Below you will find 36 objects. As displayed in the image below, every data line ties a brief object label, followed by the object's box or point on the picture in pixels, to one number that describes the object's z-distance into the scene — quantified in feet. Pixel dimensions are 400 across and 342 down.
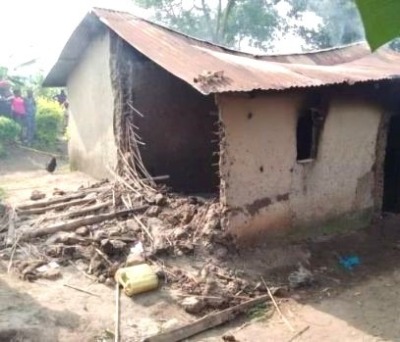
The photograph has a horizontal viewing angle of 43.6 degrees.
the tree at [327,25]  77.13
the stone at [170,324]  17.77
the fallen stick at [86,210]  24.03
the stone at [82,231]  22.53
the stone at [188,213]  23.44
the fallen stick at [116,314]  16.72
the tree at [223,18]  77.61
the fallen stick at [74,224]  22.07
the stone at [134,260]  20.64
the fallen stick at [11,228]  21.70
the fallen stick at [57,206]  24.73
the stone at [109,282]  19.98
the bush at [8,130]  47.50
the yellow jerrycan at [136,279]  19.35
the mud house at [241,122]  22.91
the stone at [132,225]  23.13
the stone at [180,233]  22.44
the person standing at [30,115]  50.06
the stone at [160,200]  24.73
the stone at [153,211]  24.13
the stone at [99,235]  22.12
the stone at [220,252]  22.21
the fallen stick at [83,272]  20.15
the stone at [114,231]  22.61
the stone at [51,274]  19.70
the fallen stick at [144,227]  22.54
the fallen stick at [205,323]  17.13
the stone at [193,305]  19.07
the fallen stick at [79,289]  19.11
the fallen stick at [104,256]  20.93
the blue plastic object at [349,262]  24.77
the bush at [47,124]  52.03
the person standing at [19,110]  49.21
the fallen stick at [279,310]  19.04
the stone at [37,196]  27.35
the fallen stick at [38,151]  48.18
